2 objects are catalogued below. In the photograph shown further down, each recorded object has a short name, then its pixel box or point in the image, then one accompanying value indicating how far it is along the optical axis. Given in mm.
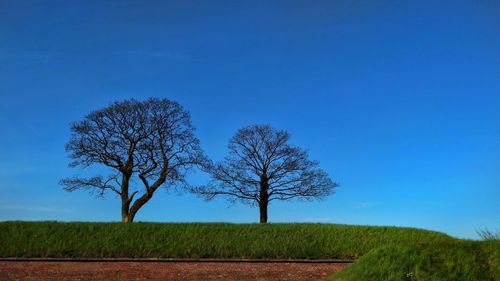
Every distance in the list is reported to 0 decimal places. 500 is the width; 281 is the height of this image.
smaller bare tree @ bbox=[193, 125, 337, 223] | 32969
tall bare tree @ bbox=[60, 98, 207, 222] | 29953
